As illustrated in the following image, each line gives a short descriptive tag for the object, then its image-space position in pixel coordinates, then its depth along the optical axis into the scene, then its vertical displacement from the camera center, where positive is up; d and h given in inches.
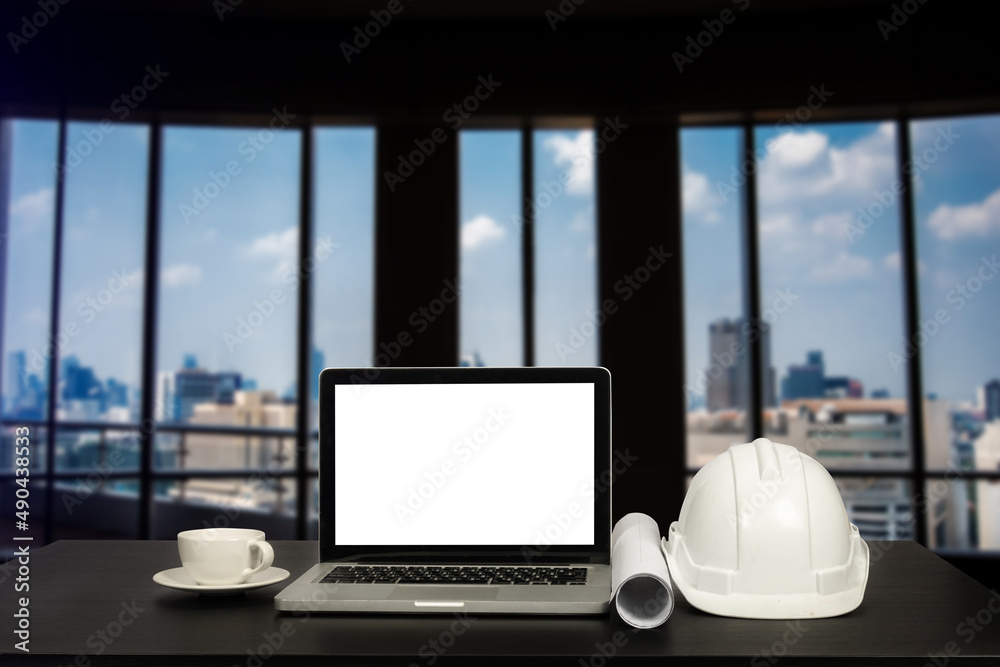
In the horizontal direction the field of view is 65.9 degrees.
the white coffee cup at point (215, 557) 43.1 -9.8
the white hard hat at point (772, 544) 38.9 -8.5
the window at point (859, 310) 156.3 +14.2
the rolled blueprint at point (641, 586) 38.2 -10.6
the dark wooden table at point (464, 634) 34.4 -12.2
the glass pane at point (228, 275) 165.9 +23.0
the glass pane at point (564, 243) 166.1 +29.8
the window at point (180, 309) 163.2 +15.6
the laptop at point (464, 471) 46.5 -5.6
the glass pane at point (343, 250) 166.2 +28.2
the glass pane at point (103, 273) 163.5 +23.4
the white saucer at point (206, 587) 42.5 -11.4
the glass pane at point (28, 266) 161.8 +24.7
